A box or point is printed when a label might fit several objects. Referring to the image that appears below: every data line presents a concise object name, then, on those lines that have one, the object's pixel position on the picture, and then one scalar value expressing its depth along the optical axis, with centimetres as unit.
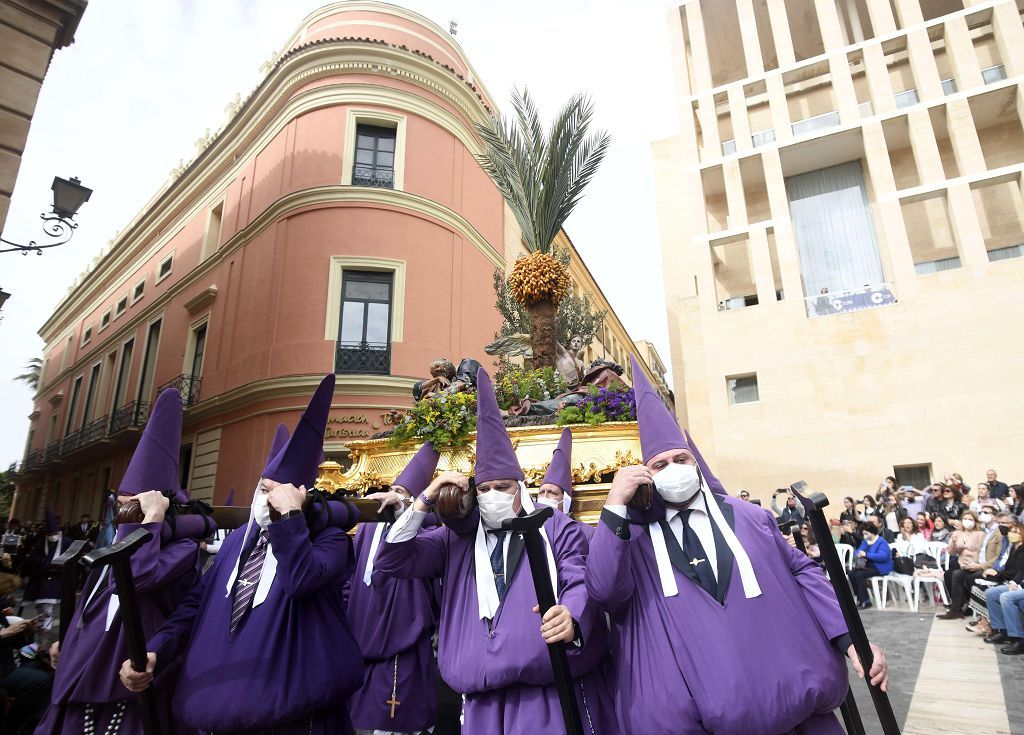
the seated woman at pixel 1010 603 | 592
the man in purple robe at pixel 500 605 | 251
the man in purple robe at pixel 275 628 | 246
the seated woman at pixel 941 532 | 955
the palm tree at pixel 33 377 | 4112
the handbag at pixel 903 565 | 925
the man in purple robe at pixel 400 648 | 369
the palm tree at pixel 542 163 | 942
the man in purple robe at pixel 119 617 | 278
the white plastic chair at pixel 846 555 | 1002
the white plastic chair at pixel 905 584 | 887
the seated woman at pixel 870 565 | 927
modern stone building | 1739
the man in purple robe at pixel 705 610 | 214
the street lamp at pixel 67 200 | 824
